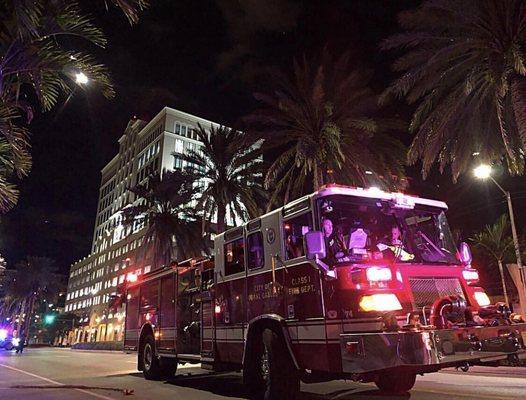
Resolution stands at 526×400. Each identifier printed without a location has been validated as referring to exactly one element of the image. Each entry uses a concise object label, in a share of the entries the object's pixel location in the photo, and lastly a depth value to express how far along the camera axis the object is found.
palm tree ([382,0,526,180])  14.26
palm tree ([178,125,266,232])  27.44
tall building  80.19
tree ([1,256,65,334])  83.56
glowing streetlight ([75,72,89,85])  10.52
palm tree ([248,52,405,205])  19.70
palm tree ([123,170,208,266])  33.62
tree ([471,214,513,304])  34.19
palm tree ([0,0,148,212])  9.66
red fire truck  5.95
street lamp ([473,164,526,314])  18.48
